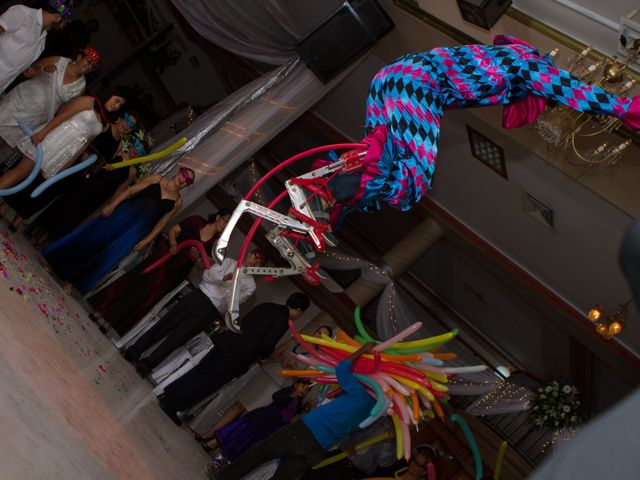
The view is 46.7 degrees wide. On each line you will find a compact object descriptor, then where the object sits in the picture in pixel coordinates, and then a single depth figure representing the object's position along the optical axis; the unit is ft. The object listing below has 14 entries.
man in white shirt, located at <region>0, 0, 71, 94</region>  12.37
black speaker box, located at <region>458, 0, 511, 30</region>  11.35
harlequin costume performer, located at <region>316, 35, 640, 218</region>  8.99
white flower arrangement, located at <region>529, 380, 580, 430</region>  15.42
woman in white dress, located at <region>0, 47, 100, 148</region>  13.33
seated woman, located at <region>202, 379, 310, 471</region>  15.03
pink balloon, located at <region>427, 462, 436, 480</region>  13.65
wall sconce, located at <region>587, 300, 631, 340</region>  12.44
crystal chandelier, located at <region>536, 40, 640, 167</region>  10.13
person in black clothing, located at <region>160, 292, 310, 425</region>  15.07
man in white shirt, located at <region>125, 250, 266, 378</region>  14.85
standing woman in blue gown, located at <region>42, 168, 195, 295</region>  14.12
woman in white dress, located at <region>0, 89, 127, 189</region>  13.38
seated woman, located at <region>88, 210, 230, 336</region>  15.26
